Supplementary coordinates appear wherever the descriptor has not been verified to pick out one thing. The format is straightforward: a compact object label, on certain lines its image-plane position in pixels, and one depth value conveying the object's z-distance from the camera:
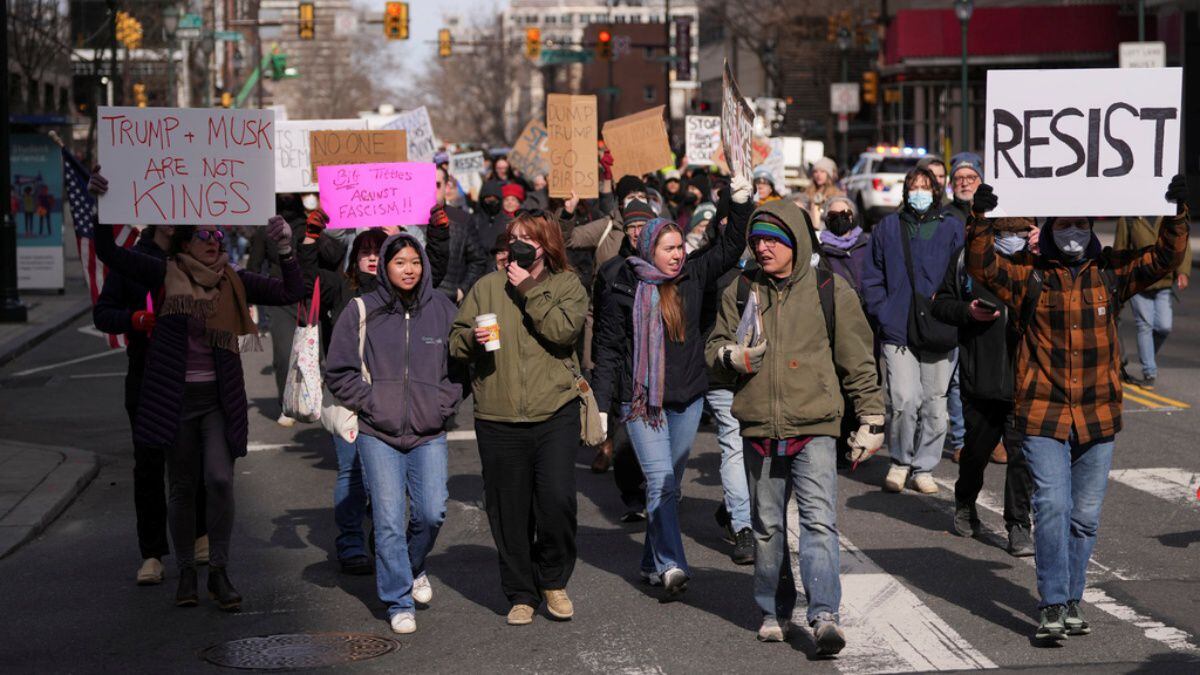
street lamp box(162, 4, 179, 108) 41.79
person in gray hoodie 7.49
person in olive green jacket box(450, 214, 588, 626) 7.50
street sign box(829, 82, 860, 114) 56.06
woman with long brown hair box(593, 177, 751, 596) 8.09
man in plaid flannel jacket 7.12
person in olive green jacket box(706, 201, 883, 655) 6.96
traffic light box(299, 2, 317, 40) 48.69
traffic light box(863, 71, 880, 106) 59.16
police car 38.75
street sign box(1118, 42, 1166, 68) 33.28
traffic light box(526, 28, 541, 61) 53.59
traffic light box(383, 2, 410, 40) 49.12
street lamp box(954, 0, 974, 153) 42.09
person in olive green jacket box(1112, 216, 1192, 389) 14.98
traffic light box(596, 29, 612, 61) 51.25
